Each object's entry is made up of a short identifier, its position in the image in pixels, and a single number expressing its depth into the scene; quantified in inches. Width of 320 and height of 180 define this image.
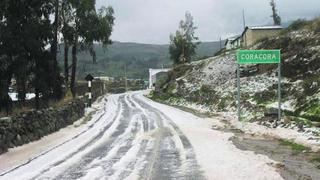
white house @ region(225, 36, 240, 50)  3057.1
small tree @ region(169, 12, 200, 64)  2939.2
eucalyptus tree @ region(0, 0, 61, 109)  824.9
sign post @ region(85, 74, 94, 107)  1432.1
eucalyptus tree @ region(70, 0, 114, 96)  1304.5
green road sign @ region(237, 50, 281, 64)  794.1
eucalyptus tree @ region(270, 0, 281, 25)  2828.6
